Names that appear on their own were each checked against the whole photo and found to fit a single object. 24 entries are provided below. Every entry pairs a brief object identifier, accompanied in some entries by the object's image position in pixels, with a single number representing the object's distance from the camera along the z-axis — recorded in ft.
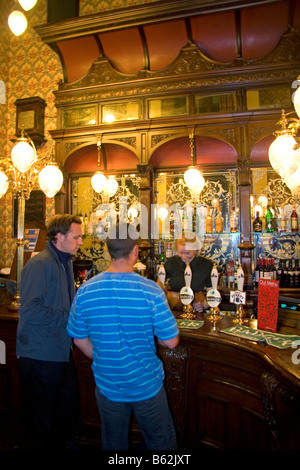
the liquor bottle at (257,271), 15.80
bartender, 10.85
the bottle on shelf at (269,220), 16.14
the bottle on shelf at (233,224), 16.02
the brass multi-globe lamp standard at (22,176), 12.29
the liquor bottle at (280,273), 15.67
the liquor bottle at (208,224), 16.61
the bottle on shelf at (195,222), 16.94
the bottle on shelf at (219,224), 16.47
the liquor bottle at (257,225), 16.22
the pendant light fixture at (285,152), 10.27
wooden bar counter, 5.64
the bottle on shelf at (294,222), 15.67
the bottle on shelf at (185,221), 17.04
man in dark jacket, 7.00
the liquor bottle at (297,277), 15.44
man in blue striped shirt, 5.47
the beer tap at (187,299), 9.32
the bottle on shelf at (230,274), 15.65
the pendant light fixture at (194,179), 14.53
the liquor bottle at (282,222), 15.92
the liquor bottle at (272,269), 15.22
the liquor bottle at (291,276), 15.46
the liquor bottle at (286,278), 15.57
